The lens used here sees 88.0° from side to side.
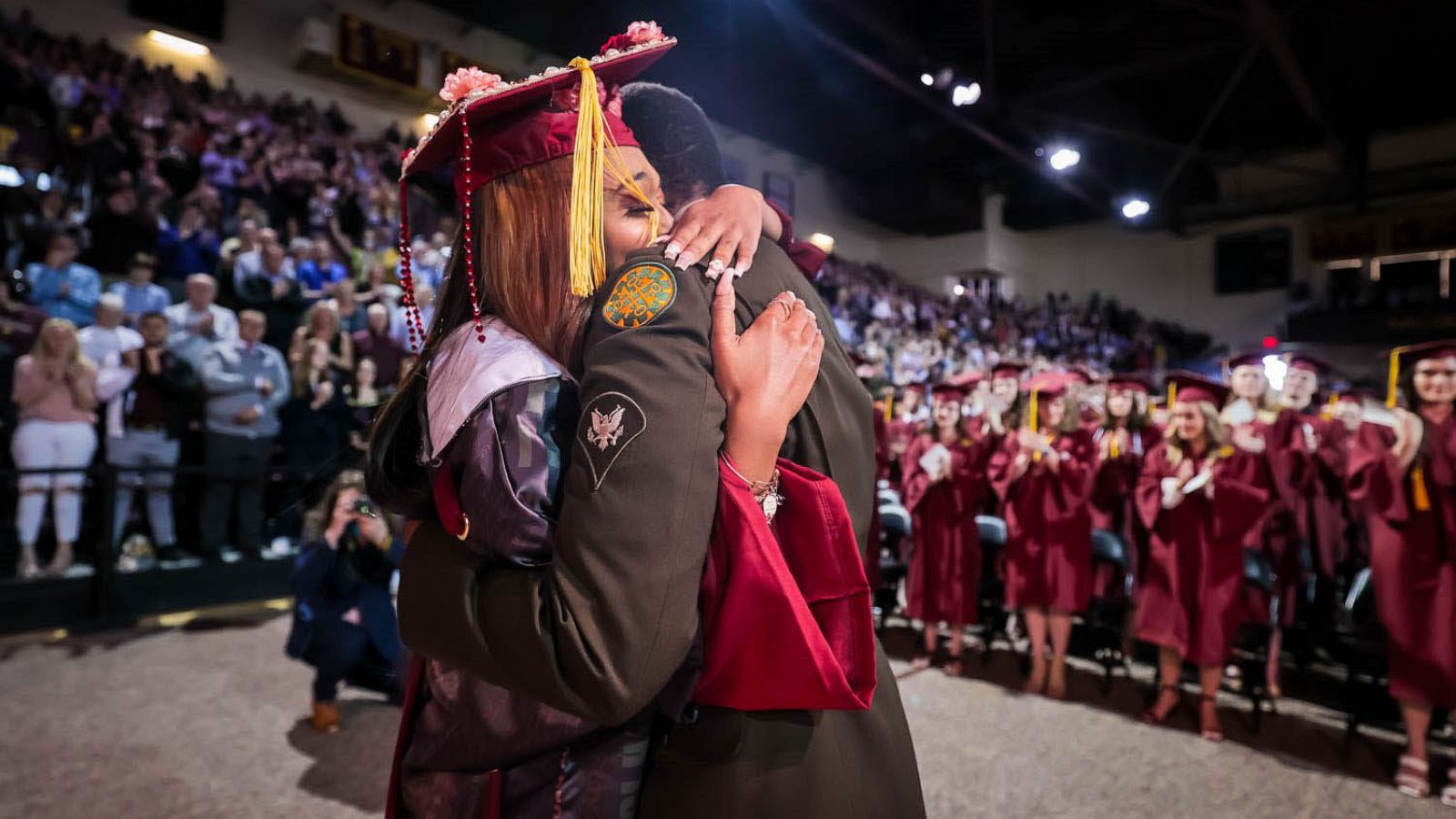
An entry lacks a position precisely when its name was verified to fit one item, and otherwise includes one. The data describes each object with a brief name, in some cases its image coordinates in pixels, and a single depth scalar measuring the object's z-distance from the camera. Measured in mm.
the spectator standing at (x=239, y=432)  6008
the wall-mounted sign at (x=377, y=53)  13445
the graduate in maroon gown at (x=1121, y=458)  5098
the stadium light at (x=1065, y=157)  12766
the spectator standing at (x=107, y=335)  5797
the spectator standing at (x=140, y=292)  6434
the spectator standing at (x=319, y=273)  7773
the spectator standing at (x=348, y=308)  7316
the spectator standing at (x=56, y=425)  5277
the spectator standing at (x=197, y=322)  6180
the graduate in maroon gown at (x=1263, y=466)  4457
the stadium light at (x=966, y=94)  10648
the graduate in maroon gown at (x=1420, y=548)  3455
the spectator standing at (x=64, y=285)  6117
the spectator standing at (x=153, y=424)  5742
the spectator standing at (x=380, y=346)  7156
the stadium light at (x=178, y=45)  12062
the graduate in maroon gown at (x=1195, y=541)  4086
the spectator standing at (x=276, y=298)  7074
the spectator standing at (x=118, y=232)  7148
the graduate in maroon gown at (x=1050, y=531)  4699
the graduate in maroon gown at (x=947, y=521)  5258
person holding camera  3834
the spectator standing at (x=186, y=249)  7484
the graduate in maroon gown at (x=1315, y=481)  5371
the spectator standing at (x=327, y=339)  6676
